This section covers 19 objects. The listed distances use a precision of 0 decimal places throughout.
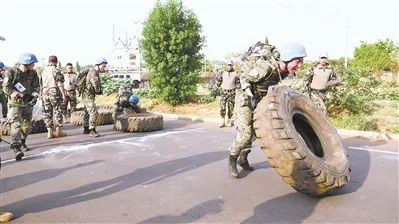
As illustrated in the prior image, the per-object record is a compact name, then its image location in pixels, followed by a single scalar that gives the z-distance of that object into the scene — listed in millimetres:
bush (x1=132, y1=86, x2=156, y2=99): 16703
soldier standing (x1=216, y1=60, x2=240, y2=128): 10633
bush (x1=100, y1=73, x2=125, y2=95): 20094
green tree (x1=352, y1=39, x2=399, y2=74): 23203
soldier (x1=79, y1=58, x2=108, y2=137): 8453
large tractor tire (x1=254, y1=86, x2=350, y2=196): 4066
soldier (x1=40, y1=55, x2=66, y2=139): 8742
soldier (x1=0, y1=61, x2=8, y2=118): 11461
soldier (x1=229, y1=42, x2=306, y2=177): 4762
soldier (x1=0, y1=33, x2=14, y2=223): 3658
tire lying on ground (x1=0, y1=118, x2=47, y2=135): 8844
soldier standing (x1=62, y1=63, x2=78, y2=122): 11914
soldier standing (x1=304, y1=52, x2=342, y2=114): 8375
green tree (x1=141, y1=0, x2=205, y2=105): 14422
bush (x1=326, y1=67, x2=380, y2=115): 10375
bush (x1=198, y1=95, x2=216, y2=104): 15123
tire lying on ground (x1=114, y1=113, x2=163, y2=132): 9211
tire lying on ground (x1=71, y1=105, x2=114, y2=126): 10484
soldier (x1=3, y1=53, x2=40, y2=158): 6371
